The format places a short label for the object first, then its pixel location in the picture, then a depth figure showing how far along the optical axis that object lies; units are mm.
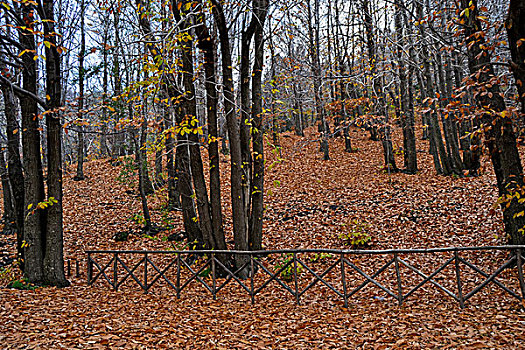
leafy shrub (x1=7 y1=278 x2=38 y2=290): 7129
